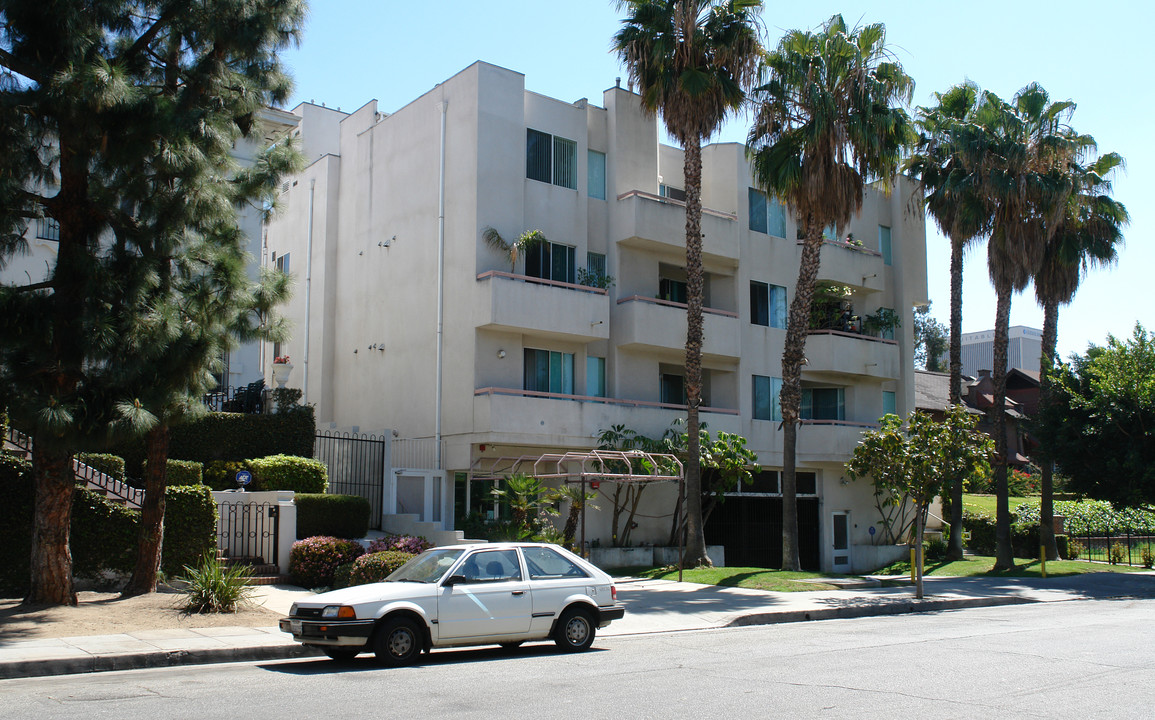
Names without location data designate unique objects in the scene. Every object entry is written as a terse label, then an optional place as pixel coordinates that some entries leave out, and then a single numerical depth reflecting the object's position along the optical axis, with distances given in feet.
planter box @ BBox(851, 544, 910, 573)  107.24
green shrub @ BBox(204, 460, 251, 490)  72.90
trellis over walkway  74.34
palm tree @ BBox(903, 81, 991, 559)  97.81
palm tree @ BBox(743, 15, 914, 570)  82.89
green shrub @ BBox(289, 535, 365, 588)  61.62
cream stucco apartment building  85.40
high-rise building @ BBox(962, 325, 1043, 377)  381.60
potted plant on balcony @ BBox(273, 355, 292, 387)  86.22
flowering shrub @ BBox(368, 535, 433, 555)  60.18
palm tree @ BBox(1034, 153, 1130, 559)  102.58
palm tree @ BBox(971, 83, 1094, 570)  95.66
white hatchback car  36.78
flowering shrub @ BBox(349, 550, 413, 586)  54.49
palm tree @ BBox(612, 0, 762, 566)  81.82
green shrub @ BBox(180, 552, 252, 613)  48.67
